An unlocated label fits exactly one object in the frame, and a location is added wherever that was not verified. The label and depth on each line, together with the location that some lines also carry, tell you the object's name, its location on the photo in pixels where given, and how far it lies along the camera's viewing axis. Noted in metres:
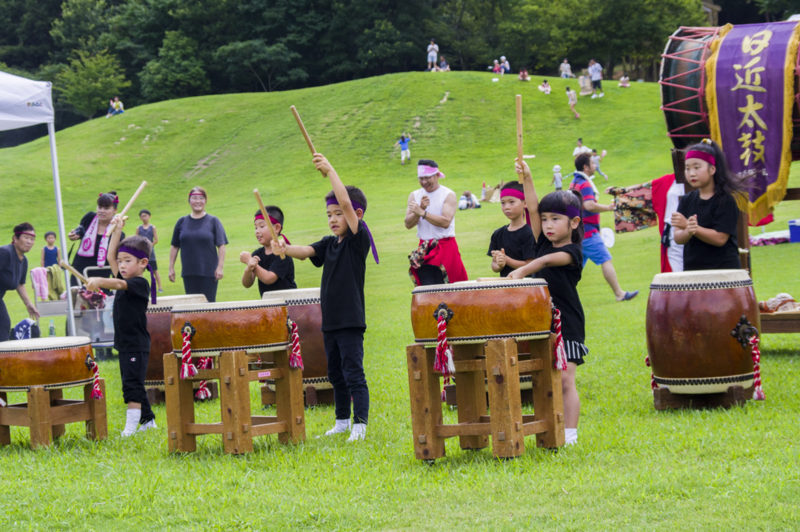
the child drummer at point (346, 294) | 11.55
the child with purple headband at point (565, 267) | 10.26
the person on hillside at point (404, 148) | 74.50
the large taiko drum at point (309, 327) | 14.09
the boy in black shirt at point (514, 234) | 12.59
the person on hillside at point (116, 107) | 101.62
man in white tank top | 14.80
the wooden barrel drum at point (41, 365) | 11.96
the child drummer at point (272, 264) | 13.97
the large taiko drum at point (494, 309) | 9.20
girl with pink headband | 12.09
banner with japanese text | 13.98
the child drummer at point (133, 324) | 13.12
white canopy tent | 18.75
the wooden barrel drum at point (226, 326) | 10.75
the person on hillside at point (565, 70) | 101.75
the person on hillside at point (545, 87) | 88.06
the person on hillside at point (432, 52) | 104.83
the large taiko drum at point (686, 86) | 14.90
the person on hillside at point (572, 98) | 83.50
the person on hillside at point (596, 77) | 86.50
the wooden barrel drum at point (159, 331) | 15.45
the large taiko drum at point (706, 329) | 11.59
